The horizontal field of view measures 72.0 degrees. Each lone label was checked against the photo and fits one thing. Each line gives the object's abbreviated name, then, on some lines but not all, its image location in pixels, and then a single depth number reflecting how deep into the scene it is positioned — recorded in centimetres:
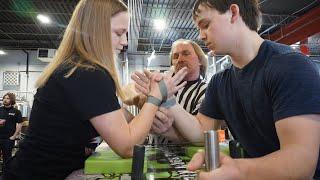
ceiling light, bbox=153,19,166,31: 613
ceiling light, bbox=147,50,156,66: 780
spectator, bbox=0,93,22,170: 449
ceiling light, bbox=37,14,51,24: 571
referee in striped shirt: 171
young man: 49
